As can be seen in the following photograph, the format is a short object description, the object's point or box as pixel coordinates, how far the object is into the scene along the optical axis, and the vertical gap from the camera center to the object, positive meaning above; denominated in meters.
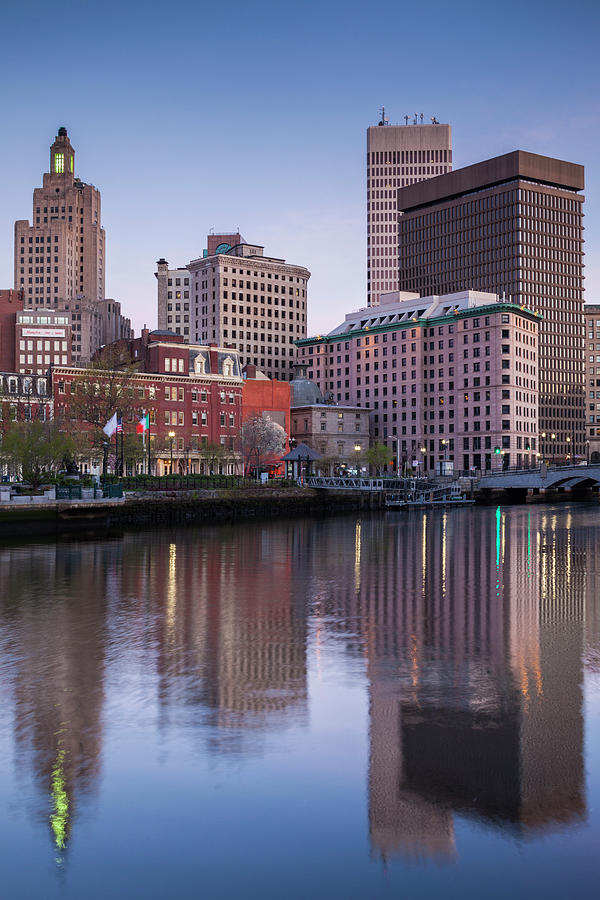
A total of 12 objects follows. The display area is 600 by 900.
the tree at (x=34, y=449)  73.88 +1.24
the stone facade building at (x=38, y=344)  196.50 +27.11
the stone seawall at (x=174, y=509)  62.97 -4.23
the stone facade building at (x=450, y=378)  164.50 +17.58
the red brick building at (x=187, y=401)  120.75 +9.13
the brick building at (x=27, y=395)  105.50 +8.52
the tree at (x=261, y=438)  130.38 +3.99
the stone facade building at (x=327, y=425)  175.00 +7.96
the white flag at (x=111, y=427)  68.58 +2.95
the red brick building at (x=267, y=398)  146.00 +11.15
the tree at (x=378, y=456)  149.50 +1.40
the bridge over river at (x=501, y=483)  112.25 -2.66
